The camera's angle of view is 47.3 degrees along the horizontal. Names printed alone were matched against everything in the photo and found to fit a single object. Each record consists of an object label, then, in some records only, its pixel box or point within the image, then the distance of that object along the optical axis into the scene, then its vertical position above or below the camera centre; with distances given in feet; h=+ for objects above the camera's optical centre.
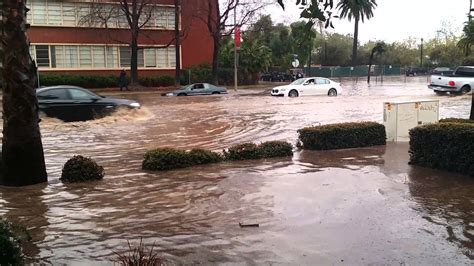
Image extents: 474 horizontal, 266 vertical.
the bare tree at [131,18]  130.52 +14.12
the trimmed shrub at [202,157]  32.71 -5.04
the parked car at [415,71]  243.81 +0.78
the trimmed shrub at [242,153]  34.50 -5.03
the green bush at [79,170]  28.32 -5.01
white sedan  106.22 -2.87
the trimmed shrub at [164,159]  31.27 -4.95
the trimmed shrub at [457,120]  32.98 -2.97
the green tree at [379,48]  202.47 +9.39
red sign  145.18 +9.58
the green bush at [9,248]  12.55 -4.05
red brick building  135.44 +9.64
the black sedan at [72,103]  56.90 -3.08
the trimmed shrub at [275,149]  35.17 -4.92
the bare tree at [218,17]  149.07 +16.05
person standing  130.00 -1.32
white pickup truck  100.58 -1.77
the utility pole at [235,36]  144.89 +10.16
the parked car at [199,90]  113.80 -3.50
